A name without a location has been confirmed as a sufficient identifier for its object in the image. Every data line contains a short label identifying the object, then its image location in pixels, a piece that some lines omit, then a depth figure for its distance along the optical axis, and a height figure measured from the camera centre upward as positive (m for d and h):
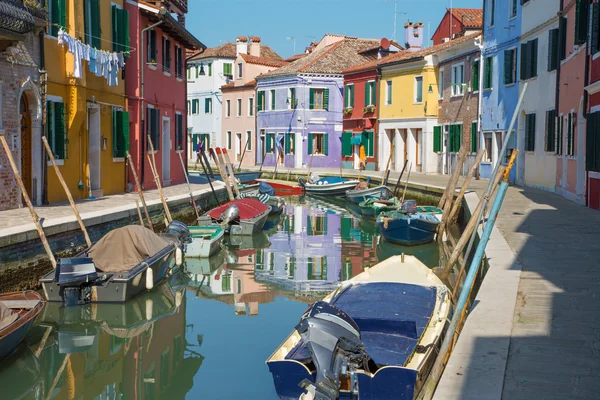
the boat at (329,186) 33.50 -1.88
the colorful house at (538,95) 24.45 +1.48
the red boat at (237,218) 20.47 -2.01
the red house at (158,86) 24.10 +1.73
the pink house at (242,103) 52.03 +2.38
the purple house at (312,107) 46.34 +1.89
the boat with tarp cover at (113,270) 11.93 -2.02
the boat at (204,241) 17.48 -2.19
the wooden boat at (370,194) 28.33 -1.92
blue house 29.16 +2.49
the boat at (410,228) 19.61 -2.12
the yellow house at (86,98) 18.03 +1.00
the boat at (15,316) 8.98 -2.03
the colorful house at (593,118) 17.83 +0.51
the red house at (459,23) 39.81 +6.19
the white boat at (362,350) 6.89 -1.95
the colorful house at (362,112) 42.66 +1.55
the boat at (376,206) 23.62 -1.99
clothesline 17.92 +2.52
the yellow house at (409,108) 37.97 +1.56
